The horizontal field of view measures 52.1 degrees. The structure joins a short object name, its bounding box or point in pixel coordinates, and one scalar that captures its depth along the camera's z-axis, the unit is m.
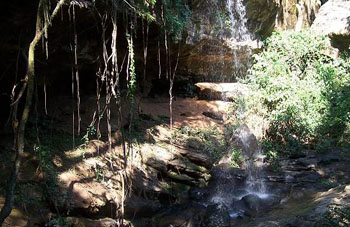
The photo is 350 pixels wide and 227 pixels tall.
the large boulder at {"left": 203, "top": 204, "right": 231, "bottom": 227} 5.86
